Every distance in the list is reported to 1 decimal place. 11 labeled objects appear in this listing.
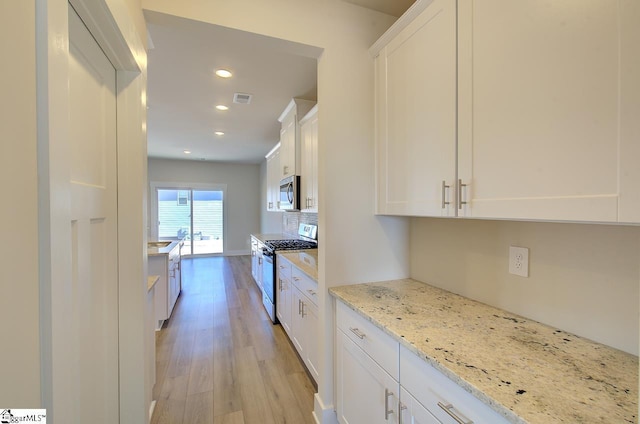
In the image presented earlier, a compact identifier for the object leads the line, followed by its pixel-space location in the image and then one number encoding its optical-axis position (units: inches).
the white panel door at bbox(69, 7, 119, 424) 36.3
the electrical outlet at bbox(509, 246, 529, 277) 45.4
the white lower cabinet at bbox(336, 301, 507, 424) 32.0
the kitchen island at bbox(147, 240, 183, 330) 116.6
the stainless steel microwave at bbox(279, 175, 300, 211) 120.4
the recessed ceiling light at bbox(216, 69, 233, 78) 92.5
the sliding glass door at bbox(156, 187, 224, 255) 277.1
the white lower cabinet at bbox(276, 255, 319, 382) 78.7
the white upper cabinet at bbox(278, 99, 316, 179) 118.1
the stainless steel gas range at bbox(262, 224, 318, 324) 124.3
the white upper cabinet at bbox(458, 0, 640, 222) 26.6
